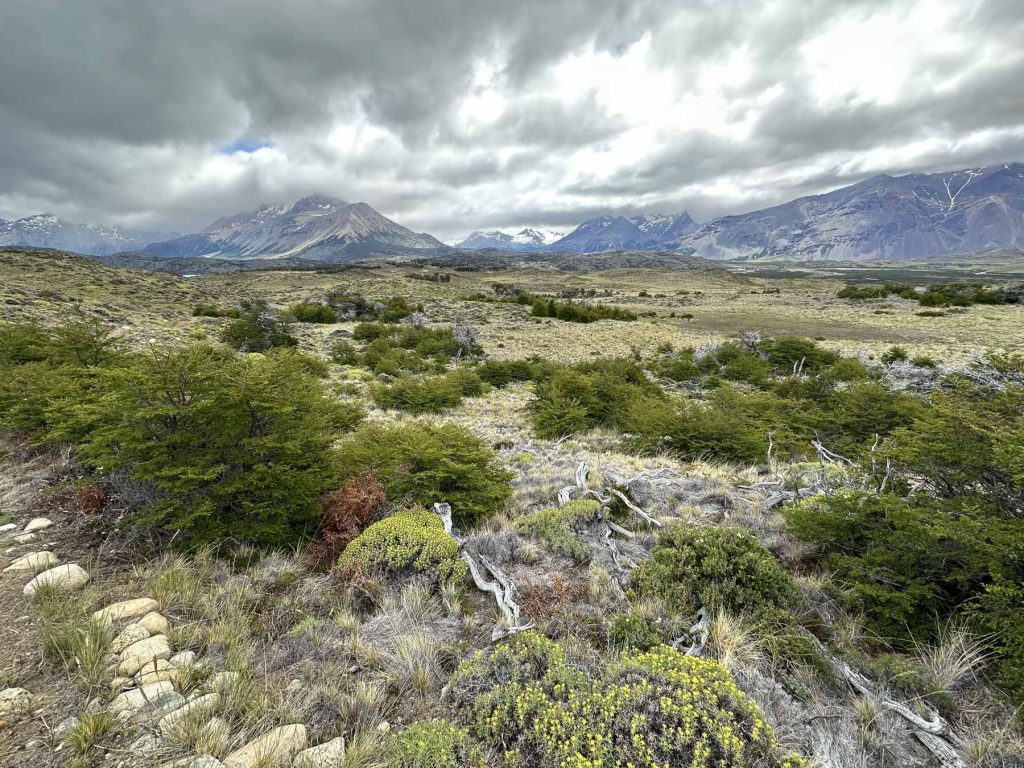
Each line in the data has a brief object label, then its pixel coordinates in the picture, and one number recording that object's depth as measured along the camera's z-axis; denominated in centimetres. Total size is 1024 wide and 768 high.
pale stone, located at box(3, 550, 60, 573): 390
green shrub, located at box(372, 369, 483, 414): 1370
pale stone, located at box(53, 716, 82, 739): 231
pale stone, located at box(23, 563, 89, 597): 358
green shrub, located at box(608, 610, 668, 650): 333
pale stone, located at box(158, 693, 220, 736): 239
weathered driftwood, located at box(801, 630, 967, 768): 245
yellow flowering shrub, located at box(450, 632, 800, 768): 234
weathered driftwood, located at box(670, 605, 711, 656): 329
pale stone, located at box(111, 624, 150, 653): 302
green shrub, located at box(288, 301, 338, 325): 3150
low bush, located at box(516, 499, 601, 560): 492
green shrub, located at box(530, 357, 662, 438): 1151
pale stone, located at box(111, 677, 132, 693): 272
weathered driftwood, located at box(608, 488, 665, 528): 564
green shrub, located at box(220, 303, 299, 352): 2072
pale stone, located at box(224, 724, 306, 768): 230
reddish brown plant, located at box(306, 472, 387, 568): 489
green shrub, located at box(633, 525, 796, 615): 378
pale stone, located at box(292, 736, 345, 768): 234
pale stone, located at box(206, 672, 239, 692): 278
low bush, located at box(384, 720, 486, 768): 241
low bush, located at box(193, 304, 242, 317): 2936
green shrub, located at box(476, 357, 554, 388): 1817
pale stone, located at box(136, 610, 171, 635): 328
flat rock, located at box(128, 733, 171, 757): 229
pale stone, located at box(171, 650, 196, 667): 295
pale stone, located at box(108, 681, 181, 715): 255
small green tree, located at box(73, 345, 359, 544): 457
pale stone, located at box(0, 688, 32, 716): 244
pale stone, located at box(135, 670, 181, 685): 279
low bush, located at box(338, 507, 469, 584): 437
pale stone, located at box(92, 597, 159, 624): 328
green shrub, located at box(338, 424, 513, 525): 615
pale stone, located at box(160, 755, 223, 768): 223
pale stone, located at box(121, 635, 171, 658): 300
